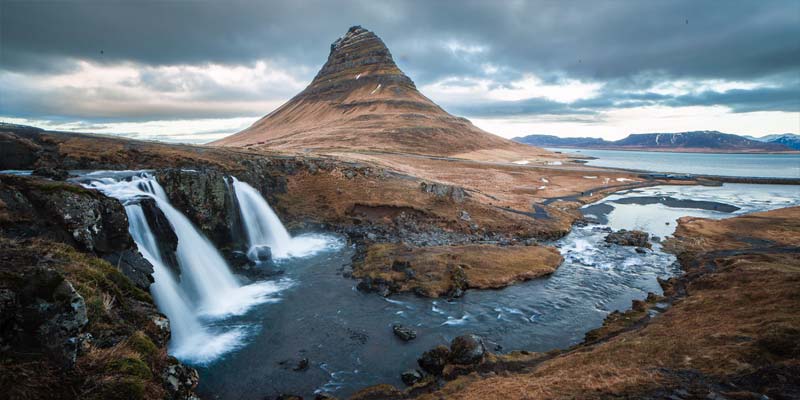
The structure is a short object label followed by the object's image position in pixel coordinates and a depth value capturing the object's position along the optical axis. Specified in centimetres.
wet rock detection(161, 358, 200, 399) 1291
